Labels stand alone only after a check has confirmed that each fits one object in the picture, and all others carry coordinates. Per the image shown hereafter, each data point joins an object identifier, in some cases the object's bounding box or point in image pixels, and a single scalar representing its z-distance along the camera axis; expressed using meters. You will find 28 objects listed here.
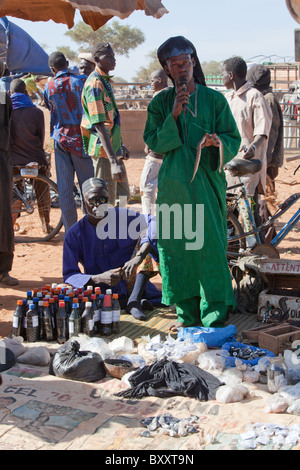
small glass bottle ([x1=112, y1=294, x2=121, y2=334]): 4.80
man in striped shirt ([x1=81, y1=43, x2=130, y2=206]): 6.02
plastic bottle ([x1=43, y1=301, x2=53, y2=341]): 4.63
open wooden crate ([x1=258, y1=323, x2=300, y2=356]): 4.30
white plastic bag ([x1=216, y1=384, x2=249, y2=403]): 3.59
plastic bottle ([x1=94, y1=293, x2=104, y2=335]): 4.77
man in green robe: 4.58
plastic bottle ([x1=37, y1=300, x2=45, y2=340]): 4.68
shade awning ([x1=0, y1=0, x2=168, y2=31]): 4.53
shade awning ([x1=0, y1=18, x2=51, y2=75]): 18.44
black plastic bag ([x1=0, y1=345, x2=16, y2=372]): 4.11
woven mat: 4.84
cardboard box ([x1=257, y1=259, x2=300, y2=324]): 4.98
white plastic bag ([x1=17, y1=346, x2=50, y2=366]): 4.23
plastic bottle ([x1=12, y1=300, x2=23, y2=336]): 4.64
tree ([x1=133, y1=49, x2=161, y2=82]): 59.59
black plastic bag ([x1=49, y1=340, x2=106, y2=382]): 3.96
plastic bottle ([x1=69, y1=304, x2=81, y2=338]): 4.61
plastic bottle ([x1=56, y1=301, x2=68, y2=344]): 4.63
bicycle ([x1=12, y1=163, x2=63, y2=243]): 7.94
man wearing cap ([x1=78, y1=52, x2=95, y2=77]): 7.84
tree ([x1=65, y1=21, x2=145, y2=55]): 54.66
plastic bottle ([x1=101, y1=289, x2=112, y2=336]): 4.76
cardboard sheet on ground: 3.13
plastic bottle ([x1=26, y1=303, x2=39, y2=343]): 4.61
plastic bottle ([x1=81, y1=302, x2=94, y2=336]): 4.66
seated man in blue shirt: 5.20
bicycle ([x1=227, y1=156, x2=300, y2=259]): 5.81
